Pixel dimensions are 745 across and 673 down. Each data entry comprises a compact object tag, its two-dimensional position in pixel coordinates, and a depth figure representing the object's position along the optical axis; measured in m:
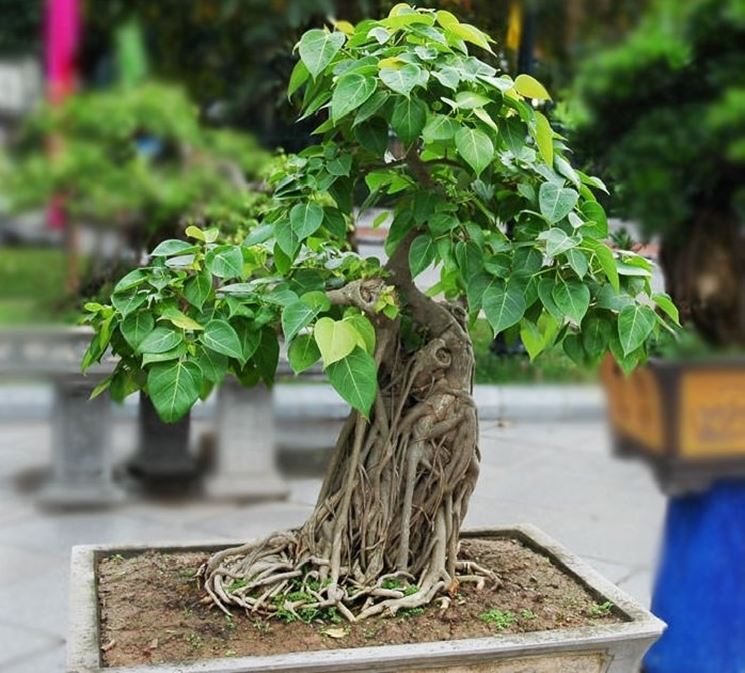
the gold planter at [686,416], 2.18
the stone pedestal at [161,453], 3.87
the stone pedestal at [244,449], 3.71
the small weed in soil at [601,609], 1.78
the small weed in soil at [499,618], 1.72
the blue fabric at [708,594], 2.39
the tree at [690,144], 2.21
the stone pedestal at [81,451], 3.58
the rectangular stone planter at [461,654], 1.50
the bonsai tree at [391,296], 1.55
